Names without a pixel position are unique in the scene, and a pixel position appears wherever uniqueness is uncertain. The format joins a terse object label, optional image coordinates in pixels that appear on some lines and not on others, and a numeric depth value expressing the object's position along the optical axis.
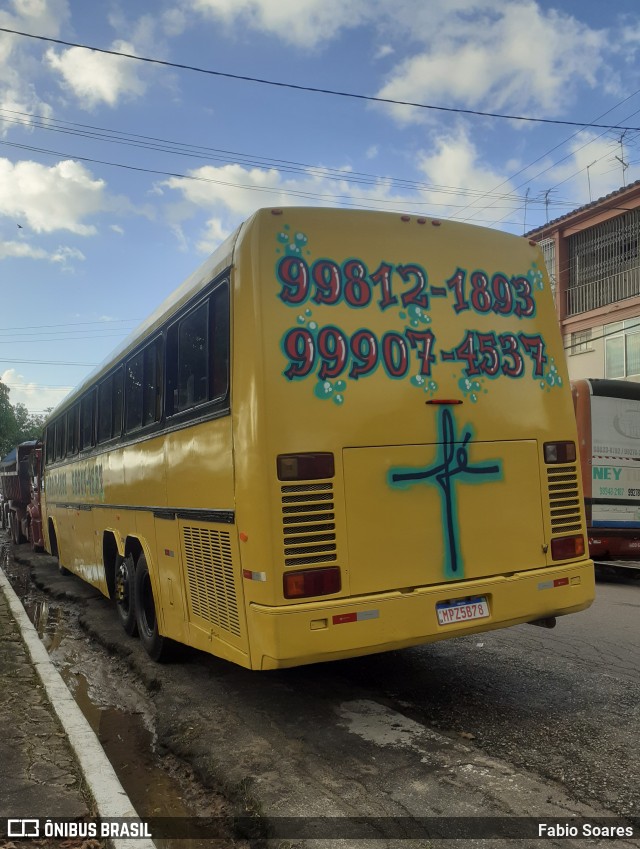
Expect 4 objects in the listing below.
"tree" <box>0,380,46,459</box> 46.44
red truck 16.70
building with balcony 20.59
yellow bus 4.15
